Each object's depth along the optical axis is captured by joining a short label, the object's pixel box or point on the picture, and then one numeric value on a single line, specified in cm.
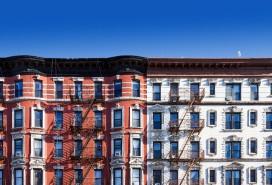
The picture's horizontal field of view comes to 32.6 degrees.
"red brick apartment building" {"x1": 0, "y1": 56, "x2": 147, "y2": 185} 4378
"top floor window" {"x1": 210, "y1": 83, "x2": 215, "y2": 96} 4603
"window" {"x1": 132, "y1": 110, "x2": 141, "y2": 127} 4483
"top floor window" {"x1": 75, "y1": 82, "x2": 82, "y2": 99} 4559
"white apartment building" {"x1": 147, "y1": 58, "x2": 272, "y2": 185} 4450
